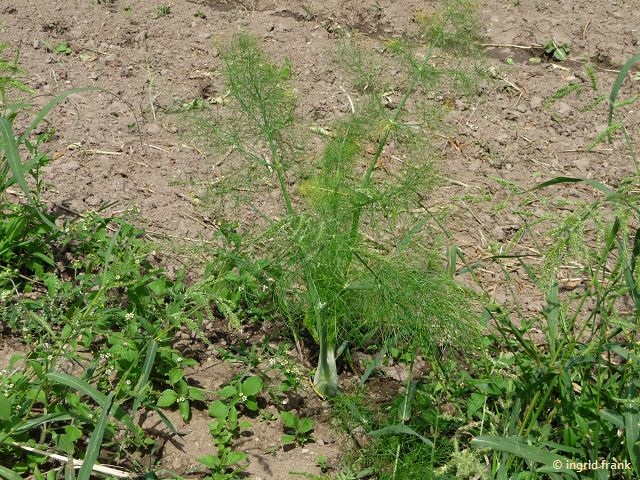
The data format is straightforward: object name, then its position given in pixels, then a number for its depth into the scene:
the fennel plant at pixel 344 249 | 2.26
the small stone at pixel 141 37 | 3.94
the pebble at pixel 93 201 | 3.06
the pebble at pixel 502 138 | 3.59
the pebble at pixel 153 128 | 3.45
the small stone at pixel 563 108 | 3.74
